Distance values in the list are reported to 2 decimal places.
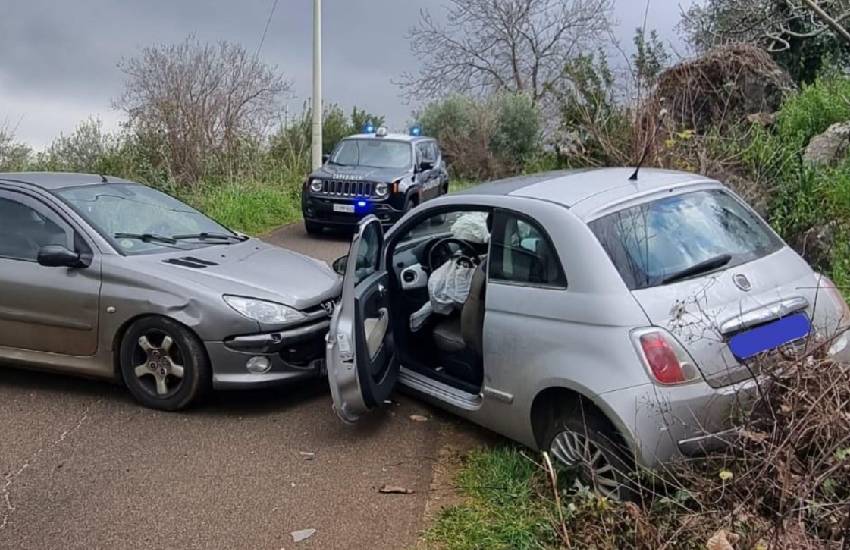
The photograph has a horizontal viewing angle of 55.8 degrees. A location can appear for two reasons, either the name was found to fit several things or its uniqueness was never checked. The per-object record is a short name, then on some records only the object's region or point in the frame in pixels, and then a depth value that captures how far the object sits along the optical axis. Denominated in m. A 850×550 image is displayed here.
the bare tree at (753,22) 12.55
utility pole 16.47
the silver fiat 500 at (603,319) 3.65
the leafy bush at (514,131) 25.12
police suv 12.73
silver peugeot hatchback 5.27
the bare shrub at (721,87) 10.46
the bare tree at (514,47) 34.59
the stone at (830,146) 8.57
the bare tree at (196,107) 14.60
